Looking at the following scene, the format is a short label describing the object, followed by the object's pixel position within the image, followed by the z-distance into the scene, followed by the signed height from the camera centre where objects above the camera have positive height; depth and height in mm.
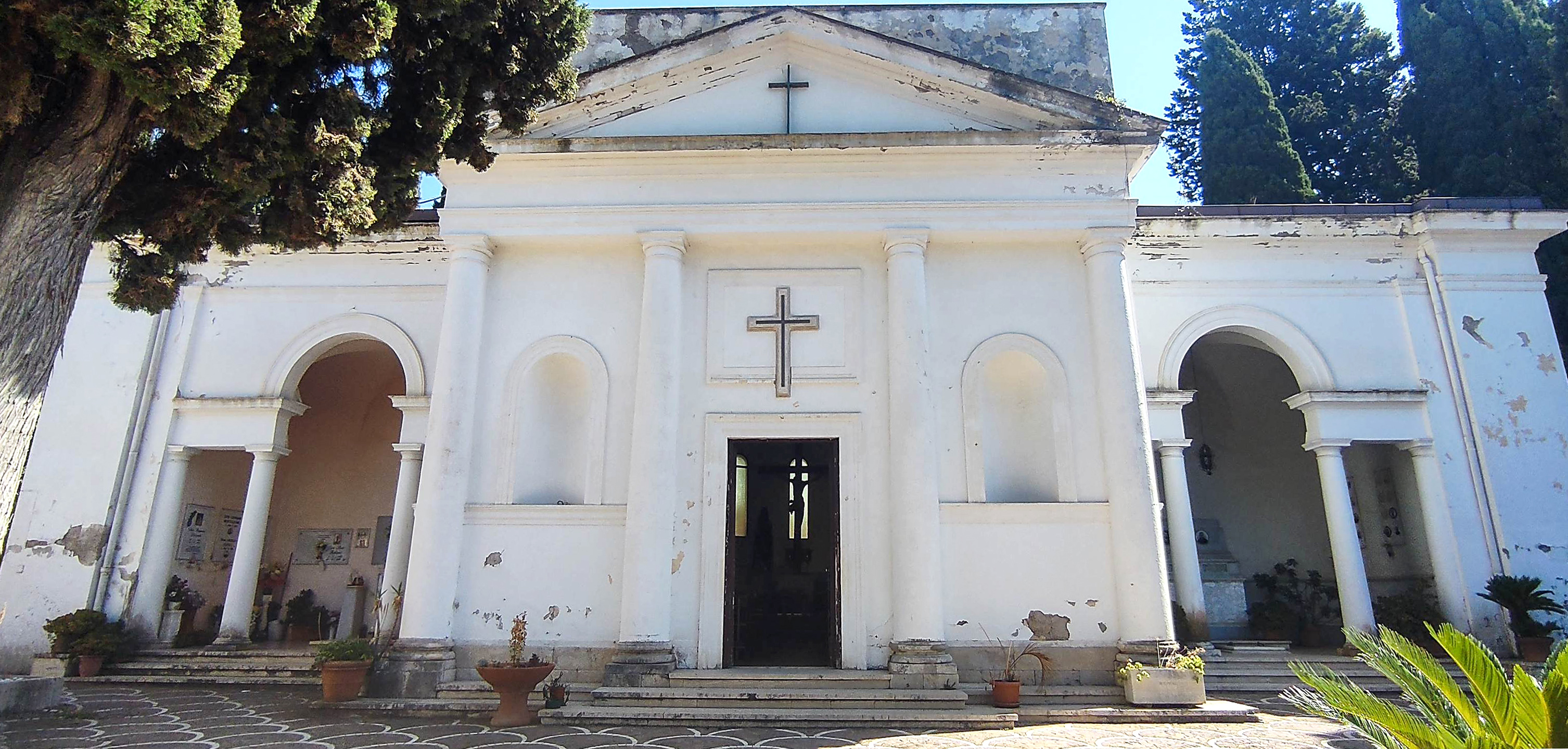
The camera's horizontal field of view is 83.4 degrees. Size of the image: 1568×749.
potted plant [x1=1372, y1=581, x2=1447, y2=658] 10570 +172
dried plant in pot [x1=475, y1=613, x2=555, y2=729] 7477 -497
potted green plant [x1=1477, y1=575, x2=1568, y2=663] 9797 +220
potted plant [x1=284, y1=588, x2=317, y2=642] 13008 +73
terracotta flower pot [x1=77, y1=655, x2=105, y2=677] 10180 -482
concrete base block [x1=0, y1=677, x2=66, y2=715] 8000 -642
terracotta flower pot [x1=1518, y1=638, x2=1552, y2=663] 9750 -213
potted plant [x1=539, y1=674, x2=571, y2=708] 7750 -604
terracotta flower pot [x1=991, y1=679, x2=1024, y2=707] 7727 -558
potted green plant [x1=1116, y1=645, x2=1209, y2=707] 7852 -489
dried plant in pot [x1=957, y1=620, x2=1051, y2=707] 7730 -383
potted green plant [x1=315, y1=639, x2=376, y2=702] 8430 -419
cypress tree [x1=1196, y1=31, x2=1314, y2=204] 19531 +10823
